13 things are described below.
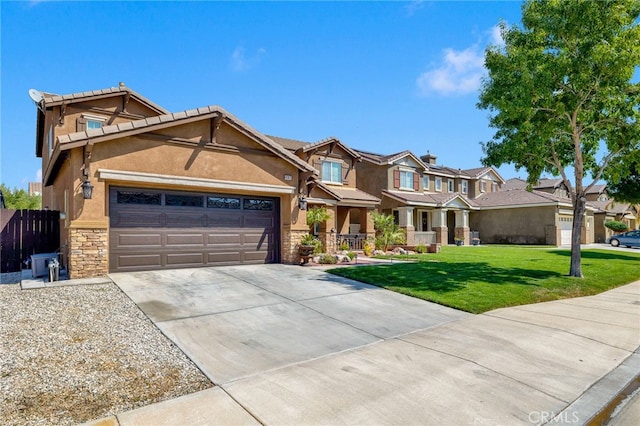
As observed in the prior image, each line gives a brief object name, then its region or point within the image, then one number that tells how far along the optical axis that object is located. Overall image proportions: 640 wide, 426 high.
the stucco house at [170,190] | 10.23
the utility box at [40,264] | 10.48
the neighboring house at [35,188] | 49.98
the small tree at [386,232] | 22.41
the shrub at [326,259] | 14.99
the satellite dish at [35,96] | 15.77
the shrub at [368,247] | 20.36
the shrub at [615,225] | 38.03
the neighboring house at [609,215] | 37.69
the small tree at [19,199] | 35.00
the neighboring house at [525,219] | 29.92
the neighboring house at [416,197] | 27.05
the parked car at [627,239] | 30.05
